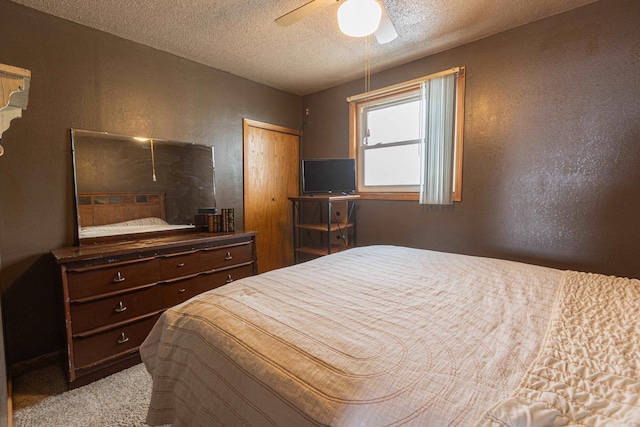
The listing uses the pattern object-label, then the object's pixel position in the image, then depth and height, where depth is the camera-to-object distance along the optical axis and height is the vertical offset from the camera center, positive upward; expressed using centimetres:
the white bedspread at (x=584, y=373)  54 -44
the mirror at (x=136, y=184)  215 +9
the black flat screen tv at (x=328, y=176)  317 +20
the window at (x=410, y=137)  255 +58
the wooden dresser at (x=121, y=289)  175 -67
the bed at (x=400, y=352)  61 -45
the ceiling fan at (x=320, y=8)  157 +106
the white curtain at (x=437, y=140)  255 +49
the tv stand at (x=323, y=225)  308 -37
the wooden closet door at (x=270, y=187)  329 +8
